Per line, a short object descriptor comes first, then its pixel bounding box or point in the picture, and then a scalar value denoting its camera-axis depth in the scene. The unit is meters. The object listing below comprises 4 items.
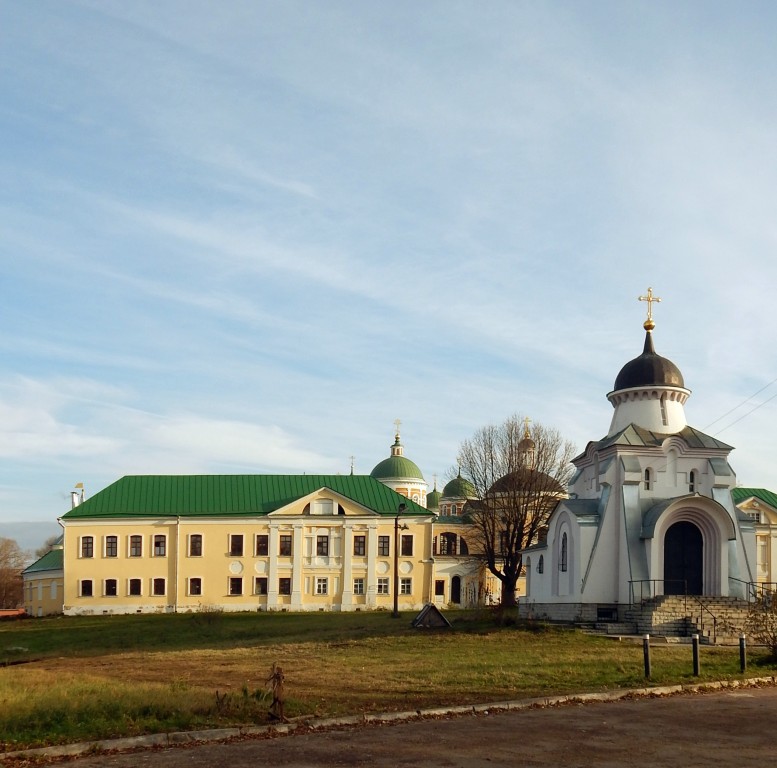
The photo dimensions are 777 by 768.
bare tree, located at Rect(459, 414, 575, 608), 45.66
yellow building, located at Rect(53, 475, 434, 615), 57.53
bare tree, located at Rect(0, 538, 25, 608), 103.44
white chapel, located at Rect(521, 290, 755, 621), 32.66
